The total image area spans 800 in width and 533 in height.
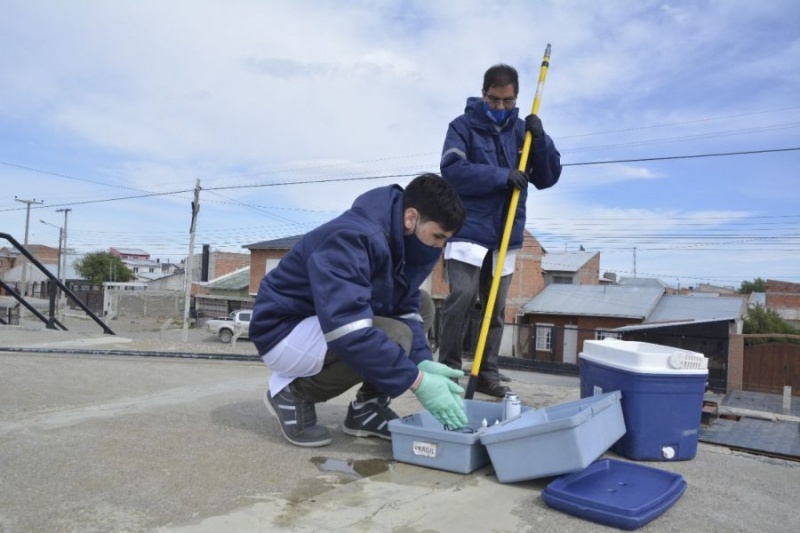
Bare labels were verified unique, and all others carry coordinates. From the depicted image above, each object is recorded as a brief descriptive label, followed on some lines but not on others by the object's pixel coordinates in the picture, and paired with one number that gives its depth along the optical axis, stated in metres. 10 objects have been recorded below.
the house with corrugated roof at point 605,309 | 30.78
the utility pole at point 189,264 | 32.34
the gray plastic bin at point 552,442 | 1.98
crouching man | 2.21
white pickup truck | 35.97
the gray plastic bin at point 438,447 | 2.24
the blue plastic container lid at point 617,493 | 1.76
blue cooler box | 2.40
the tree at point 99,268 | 69.19
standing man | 3.48
